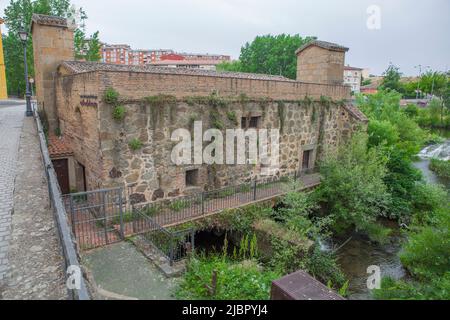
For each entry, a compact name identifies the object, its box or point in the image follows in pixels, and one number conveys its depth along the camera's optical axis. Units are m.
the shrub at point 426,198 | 15.73
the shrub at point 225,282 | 6.46
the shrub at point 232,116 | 12.11
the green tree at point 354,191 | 12.64
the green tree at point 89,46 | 28.08
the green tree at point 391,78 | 60.09
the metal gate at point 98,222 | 8.26
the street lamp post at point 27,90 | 14.87
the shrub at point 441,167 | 24.03
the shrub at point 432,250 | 8.42
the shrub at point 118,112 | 9.22
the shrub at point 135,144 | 9.72
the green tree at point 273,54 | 40.06
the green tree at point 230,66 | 47.13
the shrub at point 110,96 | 9.02
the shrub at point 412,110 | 42.30
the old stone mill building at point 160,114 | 9.57
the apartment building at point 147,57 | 71.00
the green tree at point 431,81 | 60.78
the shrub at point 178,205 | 10.79
